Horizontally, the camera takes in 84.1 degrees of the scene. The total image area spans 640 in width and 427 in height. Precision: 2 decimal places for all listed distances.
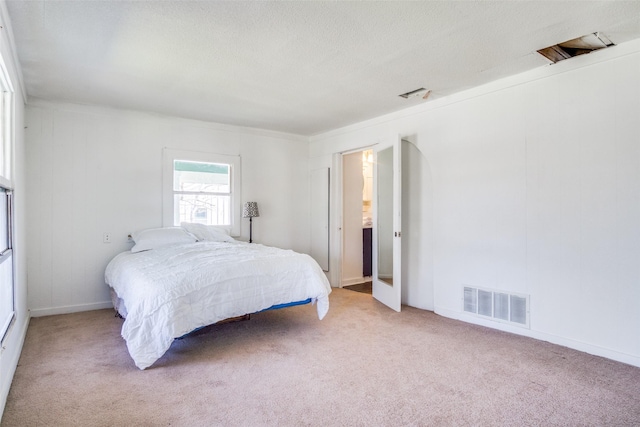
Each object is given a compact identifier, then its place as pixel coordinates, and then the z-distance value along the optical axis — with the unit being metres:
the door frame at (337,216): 5.26
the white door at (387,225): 3.94
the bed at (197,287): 2.47
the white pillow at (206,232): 4.40
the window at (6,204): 2.35
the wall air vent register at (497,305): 3.17
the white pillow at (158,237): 3.97
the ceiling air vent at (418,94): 3.56
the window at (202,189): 4.55
